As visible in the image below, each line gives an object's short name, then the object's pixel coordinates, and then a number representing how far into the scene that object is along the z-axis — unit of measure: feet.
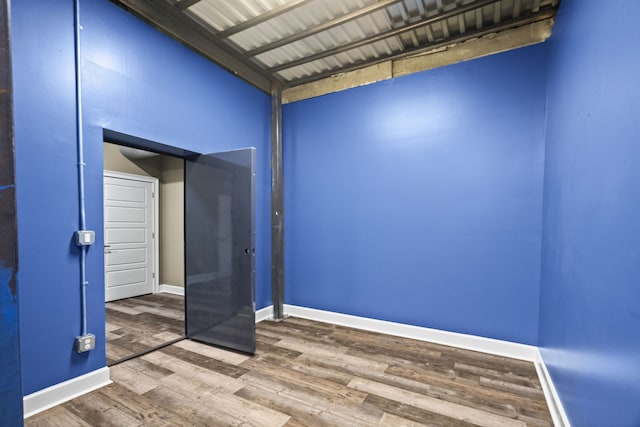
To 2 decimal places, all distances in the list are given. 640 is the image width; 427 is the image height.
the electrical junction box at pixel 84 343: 6.81
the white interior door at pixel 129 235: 15.69
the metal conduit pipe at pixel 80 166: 6.81
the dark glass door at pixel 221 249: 9.14
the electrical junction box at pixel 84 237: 6.82
